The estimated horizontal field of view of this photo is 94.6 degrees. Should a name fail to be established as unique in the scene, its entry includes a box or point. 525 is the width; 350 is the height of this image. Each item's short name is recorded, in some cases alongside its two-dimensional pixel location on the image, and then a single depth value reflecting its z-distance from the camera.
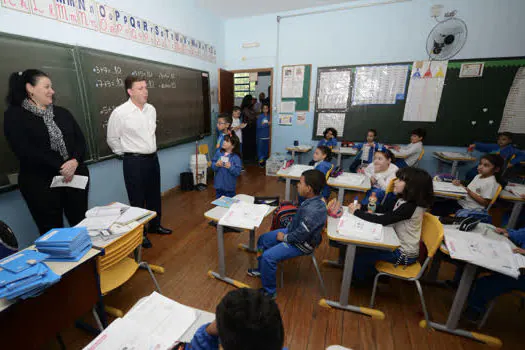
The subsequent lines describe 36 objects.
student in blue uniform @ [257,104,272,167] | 5.87
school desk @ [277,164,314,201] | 3.10
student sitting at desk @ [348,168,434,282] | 1.74
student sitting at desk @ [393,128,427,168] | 4.11
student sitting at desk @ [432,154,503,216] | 2.40
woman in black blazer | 1.77
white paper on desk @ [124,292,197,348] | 0.89
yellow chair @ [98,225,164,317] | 1.42
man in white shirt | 2.37
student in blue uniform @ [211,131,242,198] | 2.78
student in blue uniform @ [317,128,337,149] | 4.76
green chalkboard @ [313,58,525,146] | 4.11
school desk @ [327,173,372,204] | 2.71
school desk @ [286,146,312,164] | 5.04
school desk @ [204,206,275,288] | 1.99
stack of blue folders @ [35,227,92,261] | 1.18
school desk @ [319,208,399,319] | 1.65
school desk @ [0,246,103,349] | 1.01
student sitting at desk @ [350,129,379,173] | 4.35
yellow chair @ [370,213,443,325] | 1.60
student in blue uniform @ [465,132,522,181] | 3.63
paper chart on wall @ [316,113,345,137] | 5.14
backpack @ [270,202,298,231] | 2.25
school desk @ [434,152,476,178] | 4.10
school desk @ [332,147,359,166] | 4.61
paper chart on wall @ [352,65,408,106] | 4.58
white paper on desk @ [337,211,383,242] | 1.69
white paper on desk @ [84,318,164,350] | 0.83
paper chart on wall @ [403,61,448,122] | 4.36
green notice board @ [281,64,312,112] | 5.17
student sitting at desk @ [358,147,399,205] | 2.77
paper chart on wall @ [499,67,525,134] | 4.04
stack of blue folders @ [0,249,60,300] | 0.95
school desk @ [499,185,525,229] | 2.53
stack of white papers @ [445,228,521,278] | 1.41
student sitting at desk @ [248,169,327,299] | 1.78
